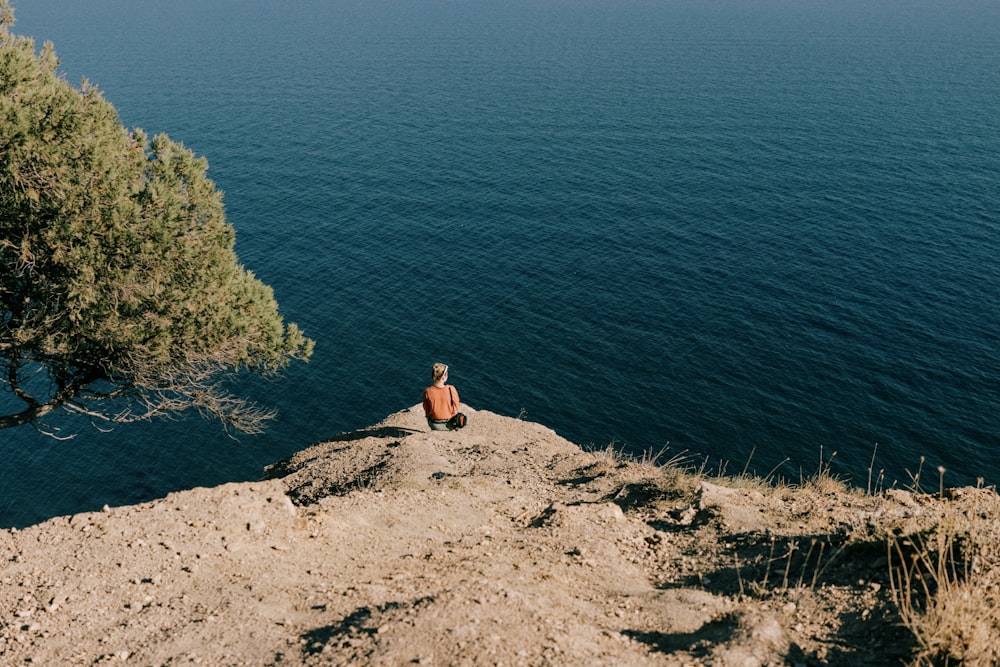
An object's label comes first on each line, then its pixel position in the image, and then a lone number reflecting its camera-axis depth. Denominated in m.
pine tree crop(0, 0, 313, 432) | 16.69
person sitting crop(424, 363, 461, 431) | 19.69
